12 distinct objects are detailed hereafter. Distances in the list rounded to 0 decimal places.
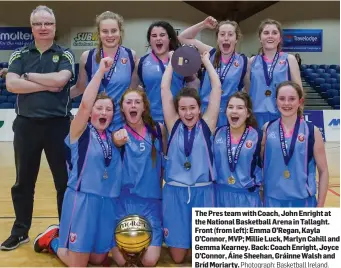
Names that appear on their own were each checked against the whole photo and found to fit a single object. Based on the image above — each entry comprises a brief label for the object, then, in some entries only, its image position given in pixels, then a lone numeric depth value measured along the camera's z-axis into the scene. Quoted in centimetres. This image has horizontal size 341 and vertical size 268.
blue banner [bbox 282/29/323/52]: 1641
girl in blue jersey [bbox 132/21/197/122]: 378
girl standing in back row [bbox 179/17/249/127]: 374
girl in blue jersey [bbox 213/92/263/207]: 328
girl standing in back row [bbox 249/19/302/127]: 379
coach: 345
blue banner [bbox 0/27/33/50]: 1605
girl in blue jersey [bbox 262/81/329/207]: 322
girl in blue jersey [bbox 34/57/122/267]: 316
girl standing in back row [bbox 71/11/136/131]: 363
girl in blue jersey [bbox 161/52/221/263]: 328
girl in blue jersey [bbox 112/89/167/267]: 331
